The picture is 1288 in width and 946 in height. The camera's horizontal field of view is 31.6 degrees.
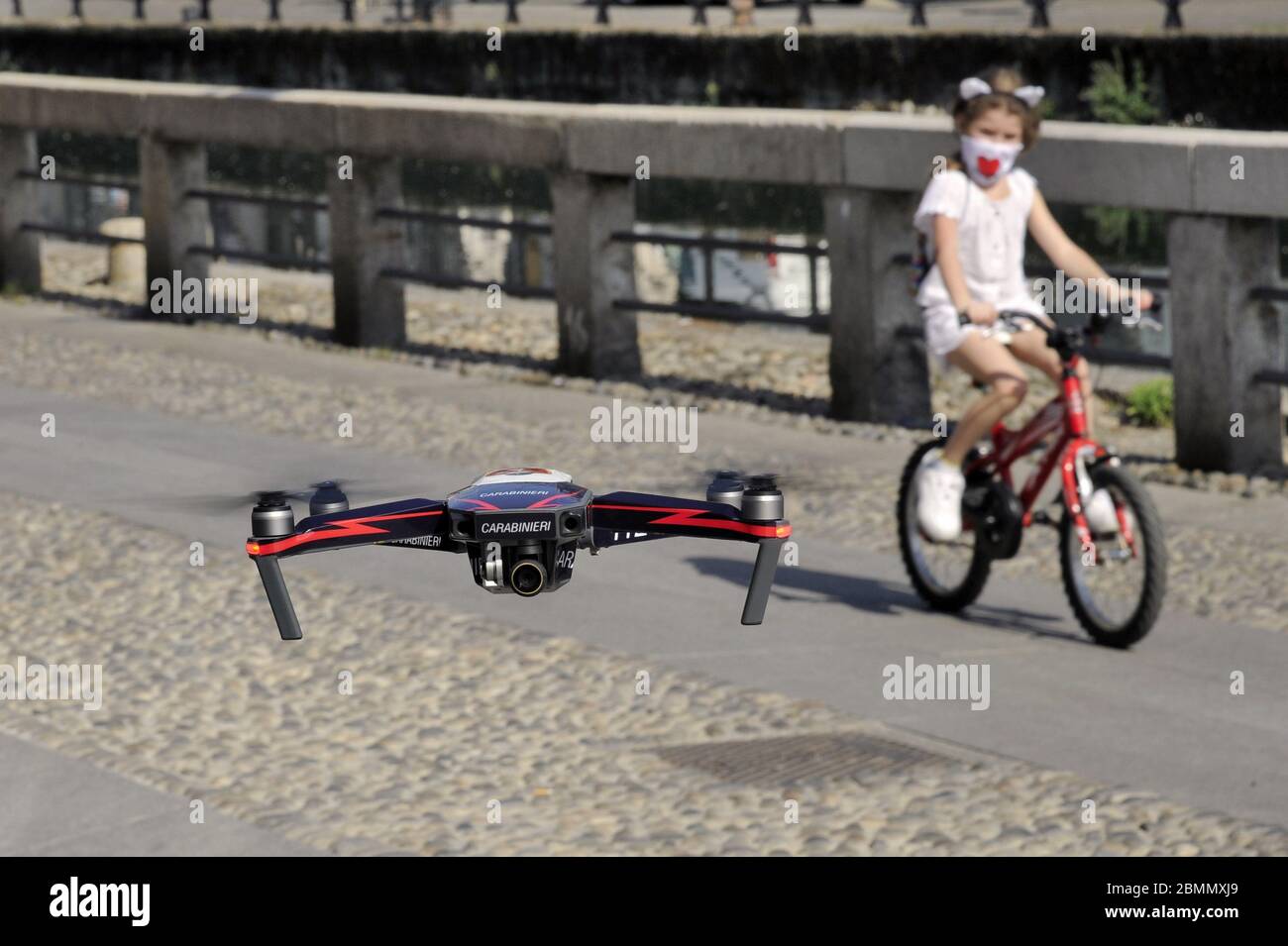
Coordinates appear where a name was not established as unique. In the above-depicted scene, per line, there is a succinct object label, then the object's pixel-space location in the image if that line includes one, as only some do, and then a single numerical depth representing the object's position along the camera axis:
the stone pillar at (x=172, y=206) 16.98
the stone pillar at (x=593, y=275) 13.55
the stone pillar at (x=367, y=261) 14.80
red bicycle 6.57
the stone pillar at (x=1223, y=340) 10.84
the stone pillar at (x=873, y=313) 12.36
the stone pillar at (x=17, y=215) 18.86
